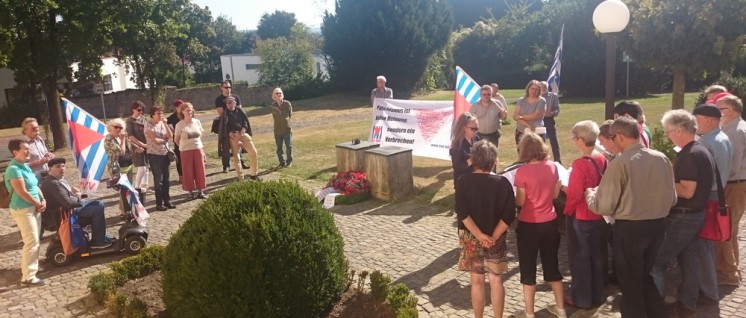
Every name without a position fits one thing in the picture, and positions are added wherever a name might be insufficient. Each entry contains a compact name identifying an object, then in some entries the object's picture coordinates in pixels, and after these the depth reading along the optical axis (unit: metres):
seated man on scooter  7.25
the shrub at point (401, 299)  5.27
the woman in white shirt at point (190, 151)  10.68
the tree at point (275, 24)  100.12
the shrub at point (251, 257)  4.61
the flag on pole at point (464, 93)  12.11
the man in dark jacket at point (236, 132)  12.61
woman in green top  6.77
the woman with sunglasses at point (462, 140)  7.37
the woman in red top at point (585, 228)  5.20
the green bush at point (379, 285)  5.60
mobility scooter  7.62
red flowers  10.71
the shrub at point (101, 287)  6.21
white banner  12.93
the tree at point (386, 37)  36.75
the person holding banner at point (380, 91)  14.20
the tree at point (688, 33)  14.53
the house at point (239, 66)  60.81
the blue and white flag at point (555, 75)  12.48
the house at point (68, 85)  38.84
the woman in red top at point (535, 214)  5.05
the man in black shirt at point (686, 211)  4.89
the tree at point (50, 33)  18.02
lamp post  8.17
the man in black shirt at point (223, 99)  12.83
